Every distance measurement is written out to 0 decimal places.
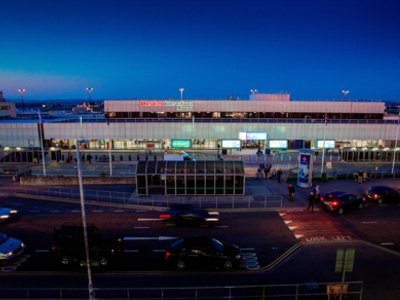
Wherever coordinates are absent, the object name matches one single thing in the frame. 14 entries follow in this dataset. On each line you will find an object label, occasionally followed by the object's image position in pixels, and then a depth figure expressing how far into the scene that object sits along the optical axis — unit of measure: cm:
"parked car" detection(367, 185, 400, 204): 2381
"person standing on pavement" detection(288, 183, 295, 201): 2370
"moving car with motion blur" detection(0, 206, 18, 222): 1988
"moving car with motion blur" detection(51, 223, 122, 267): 1437
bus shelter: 2528
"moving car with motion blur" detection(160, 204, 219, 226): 1917
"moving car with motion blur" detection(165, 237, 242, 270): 1419
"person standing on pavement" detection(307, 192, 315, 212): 2142
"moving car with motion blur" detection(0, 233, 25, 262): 1470
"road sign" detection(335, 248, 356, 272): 957
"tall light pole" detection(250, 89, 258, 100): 6234
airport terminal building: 4222
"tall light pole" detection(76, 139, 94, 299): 1070
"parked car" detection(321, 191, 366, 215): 2141
